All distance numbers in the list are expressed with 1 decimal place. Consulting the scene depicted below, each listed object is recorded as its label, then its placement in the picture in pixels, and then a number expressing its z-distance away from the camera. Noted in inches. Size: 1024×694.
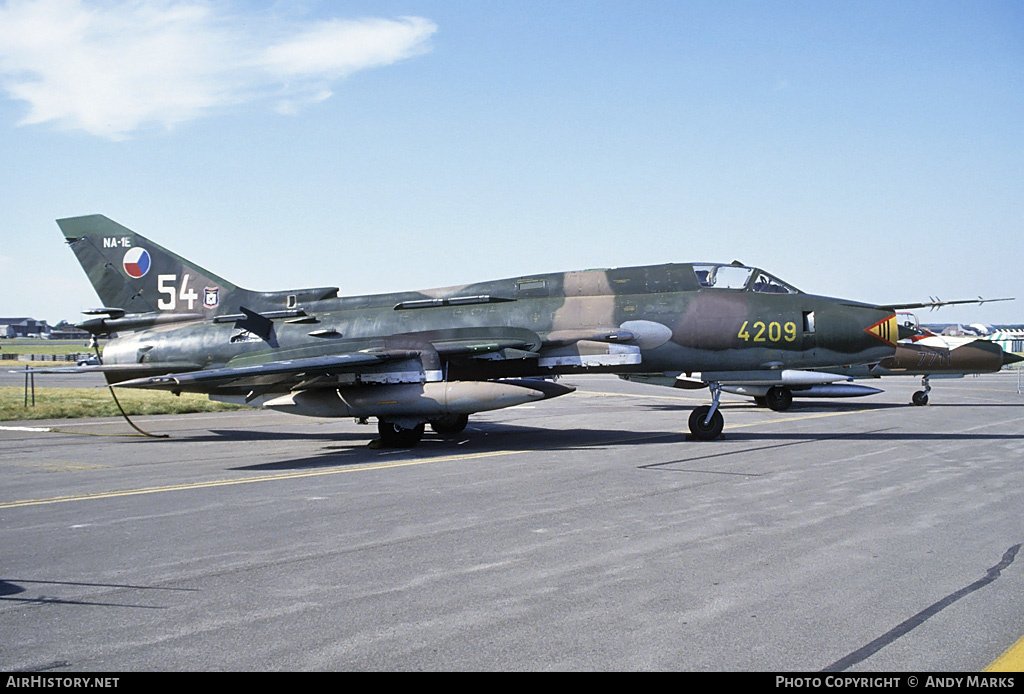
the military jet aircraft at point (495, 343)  589.0
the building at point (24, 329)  7103.4
